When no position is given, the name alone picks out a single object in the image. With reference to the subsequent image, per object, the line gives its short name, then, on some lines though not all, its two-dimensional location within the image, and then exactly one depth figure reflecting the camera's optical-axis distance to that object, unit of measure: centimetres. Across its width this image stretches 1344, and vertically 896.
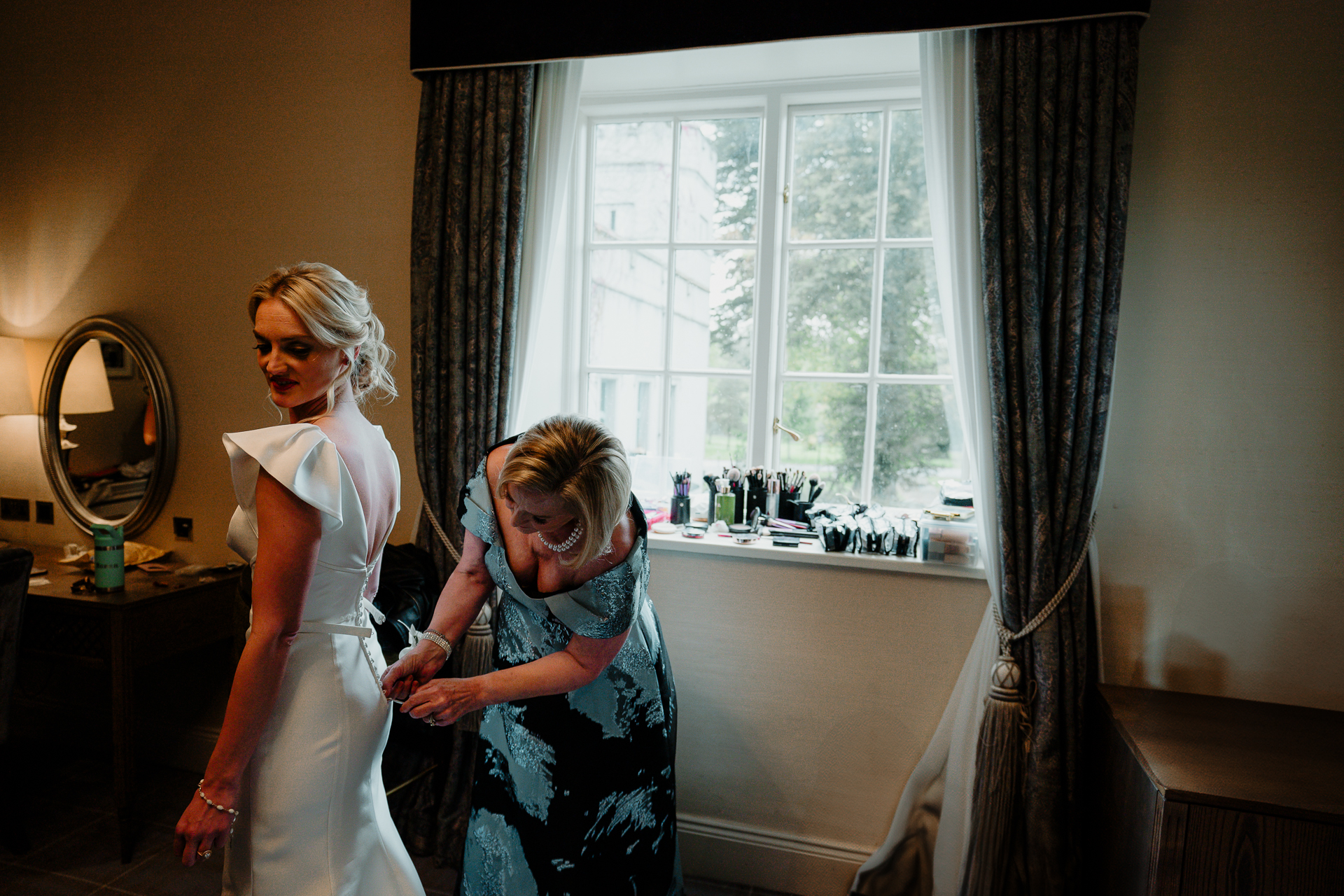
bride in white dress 124
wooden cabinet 139
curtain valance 197
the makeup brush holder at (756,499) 250
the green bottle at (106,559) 243
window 248
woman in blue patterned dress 138
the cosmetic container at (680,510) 252
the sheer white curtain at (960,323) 200
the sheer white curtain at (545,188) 234
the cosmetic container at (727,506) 249
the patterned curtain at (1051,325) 188
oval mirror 288
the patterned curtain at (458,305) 232
